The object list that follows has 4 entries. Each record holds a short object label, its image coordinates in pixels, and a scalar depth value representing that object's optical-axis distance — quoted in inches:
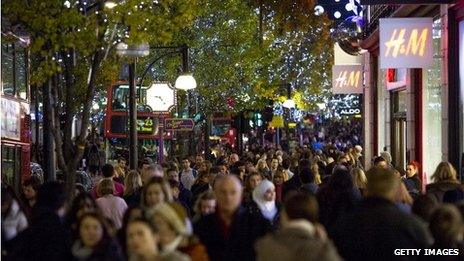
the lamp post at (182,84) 1186.9
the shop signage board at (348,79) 1469.0
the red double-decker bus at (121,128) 1658.5
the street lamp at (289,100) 1914.4
